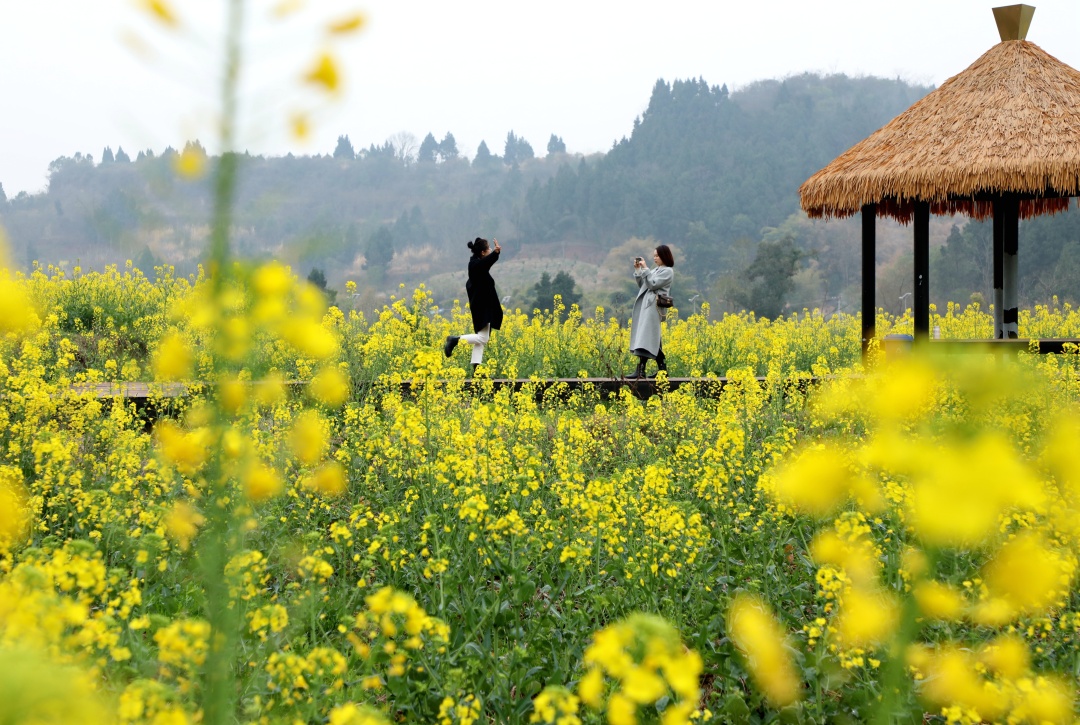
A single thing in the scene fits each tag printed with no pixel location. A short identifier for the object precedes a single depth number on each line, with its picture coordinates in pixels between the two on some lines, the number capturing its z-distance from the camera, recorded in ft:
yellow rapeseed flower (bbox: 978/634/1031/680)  38.05
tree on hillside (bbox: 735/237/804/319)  351.23
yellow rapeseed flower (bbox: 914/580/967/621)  21.47
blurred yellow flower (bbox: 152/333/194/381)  29.29
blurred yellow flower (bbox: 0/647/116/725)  17.52
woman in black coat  111.27
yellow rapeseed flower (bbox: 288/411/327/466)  33.33
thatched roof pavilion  108.47
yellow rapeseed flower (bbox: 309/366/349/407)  35.45
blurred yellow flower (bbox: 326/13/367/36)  24.60
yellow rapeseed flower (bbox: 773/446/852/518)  24.21
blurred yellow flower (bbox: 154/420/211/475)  32.12
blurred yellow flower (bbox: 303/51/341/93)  24.81
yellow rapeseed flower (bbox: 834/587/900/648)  32.49
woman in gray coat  110.91
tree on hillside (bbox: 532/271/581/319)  336.50
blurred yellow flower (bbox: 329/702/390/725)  26.90
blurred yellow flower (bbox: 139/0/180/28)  23.98
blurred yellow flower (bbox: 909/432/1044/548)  20.11
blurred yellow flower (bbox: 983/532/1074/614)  25.04
